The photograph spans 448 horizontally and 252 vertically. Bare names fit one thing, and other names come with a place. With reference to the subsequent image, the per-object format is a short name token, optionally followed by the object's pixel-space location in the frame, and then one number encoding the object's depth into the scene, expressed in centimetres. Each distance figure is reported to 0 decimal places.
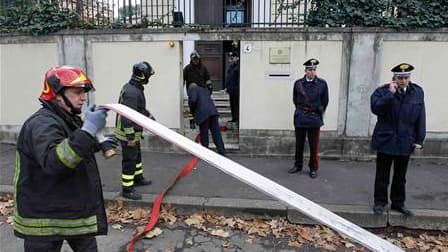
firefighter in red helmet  237
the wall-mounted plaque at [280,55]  715
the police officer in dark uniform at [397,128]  457
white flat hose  235
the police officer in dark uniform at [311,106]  609
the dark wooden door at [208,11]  1080
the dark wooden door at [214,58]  1074
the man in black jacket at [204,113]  704
